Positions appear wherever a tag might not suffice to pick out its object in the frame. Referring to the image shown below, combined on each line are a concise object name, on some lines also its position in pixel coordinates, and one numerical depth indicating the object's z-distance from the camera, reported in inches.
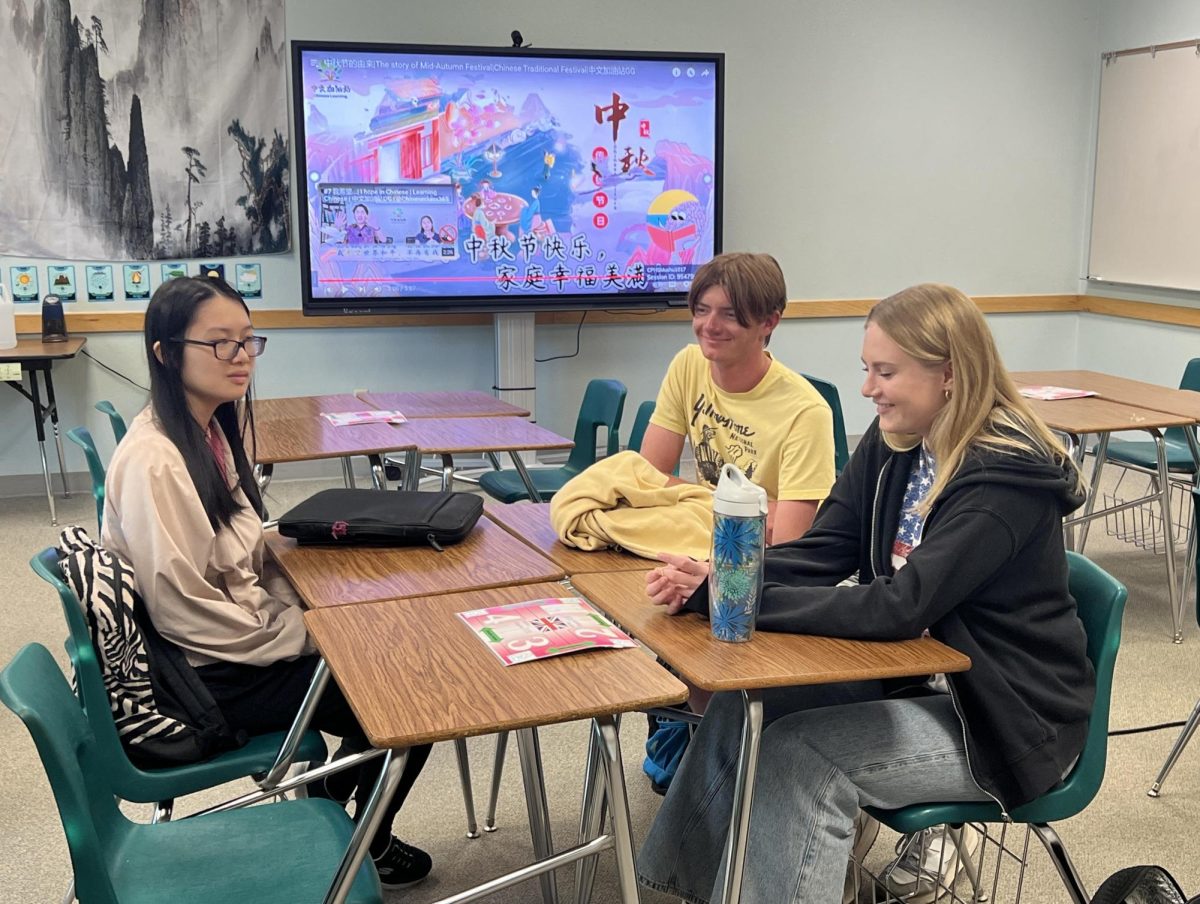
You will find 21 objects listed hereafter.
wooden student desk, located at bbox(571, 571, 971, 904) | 60.4
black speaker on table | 202.8
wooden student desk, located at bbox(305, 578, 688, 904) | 55.2
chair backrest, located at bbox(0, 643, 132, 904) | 49.3
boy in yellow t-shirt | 93.6
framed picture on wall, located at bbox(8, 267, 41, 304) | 207.5
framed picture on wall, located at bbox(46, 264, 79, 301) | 208.8
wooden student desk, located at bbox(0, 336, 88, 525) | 188.7
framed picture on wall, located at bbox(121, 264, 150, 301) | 212.4
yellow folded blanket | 83.0
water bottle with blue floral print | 62.4
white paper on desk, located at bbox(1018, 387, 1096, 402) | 164.7
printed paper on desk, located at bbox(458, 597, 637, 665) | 63.6
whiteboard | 230.8
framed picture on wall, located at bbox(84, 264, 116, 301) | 210.8
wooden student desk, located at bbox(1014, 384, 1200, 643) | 145.8
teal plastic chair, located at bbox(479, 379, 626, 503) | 157.2
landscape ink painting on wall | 201.2
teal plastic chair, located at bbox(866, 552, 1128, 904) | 68.1
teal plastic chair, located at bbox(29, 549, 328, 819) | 66.4
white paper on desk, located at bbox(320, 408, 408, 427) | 147.6
